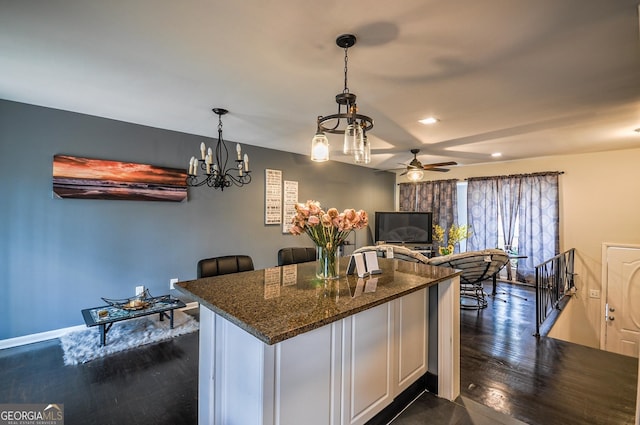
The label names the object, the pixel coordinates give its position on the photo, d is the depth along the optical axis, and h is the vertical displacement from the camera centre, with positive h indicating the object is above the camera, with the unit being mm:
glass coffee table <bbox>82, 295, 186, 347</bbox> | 2863 -1041
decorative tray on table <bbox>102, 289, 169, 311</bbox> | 3184 -1021
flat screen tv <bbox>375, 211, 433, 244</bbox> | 6516 -282
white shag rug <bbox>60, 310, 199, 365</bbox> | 2873 -1361
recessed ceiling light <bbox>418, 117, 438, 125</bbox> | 3338 +1098
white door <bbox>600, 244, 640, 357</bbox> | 4246 -1237
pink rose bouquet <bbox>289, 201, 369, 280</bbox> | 1954 -88
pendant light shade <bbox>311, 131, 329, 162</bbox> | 1979 +451
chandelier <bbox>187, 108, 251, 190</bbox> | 3955 +584
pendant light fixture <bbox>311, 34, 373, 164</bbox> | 1747 +528
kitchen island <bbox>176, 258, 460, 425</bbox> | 1341 -738
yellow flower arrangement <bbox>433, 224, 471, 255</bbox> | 5113 -413
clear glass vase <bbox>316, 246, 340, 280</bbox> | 2051 -337
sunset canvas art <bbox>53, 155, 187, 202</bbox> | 3279 +388
